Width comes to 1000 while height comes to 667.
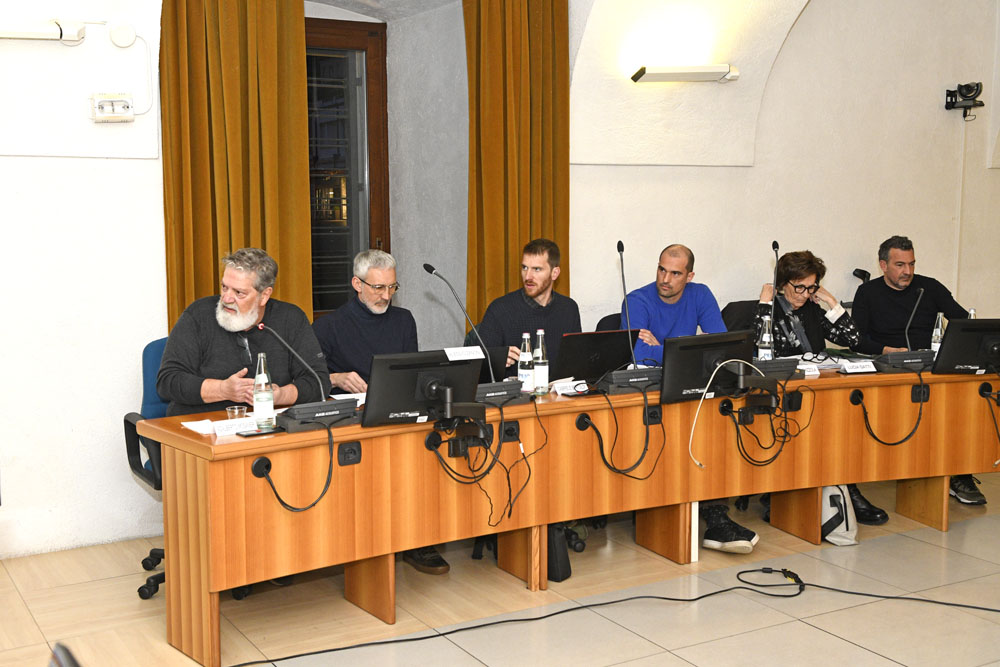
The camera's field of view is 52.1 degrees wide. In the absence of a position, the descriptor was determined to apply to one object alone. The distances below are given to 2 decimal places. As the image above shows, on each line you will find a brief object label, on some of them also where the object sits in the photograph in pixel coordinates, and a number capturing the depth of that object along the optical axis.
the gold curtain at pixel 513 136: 4.84
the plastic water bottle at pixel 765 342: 4.27
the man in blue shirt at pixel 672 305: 4.59
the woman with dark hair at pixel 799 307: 4.77
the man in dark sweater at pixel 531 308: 4.46
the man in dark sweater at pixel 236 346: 3.55
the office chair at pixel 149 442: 3.59
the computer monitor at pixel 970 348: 4.29
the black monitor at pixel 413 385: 3.20
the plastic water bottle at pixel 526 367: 3.79
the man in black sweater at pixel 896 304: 5.36
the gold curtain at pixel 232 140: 4.14
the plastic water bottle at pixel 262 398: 3.14
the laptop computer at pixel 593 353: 3.75
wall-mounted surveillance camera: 6.05
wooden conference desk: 3.04
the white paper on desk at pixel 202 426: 3.13
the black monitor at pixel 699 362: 3.80
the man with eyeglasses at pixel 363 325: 4.26
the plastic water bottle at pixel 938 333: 4.68
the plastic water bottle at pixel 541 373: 3.78
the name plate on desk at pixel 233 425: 3.10
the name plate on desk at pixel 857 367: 4.29
